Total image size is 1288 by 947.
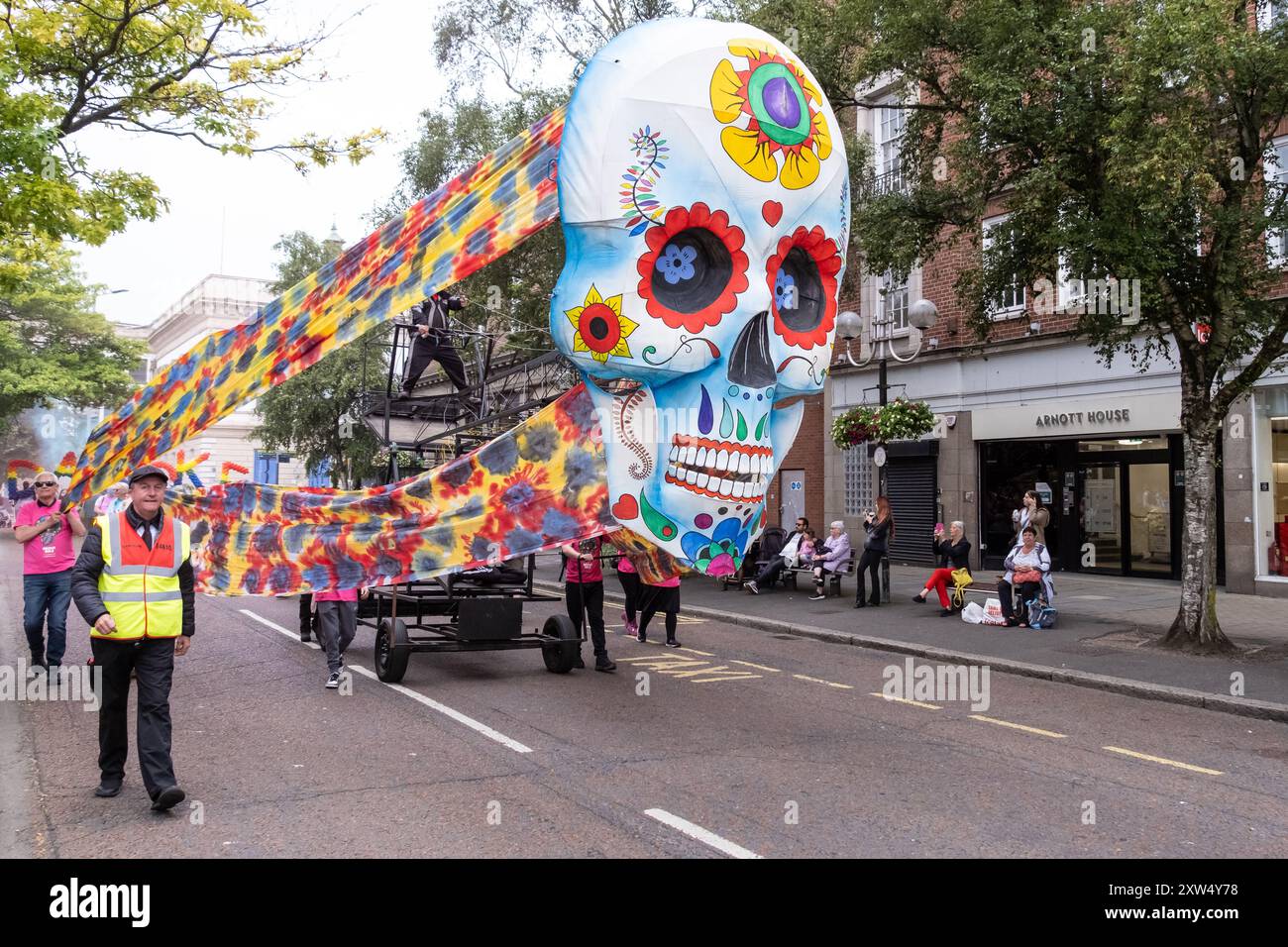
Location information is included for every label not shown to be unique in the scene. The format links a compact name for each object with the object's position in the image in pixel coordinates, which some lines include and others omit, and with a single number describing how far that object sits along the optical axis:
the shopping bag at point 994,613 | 13.74
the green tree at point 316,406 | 26.66
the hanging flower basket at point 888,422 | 15.92
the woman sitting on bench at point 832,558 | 17.34
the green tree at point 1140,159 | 9.70
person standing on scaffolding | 10.41
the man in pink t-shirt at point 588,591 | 10.33
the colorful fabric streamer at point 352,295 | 6.86
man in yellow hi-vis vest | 5.59
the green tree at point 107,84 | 10.12
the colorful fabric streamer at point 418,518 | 6.77
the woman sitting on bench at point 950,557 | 14.92
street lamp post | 16.09
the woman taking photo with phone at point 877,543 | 15.82
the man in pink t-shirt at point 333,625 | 9.23
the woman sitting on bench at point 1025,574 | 13.35
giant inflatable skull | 6.12
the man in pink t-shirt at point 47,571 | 9.34
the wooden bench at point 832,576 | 17.30
